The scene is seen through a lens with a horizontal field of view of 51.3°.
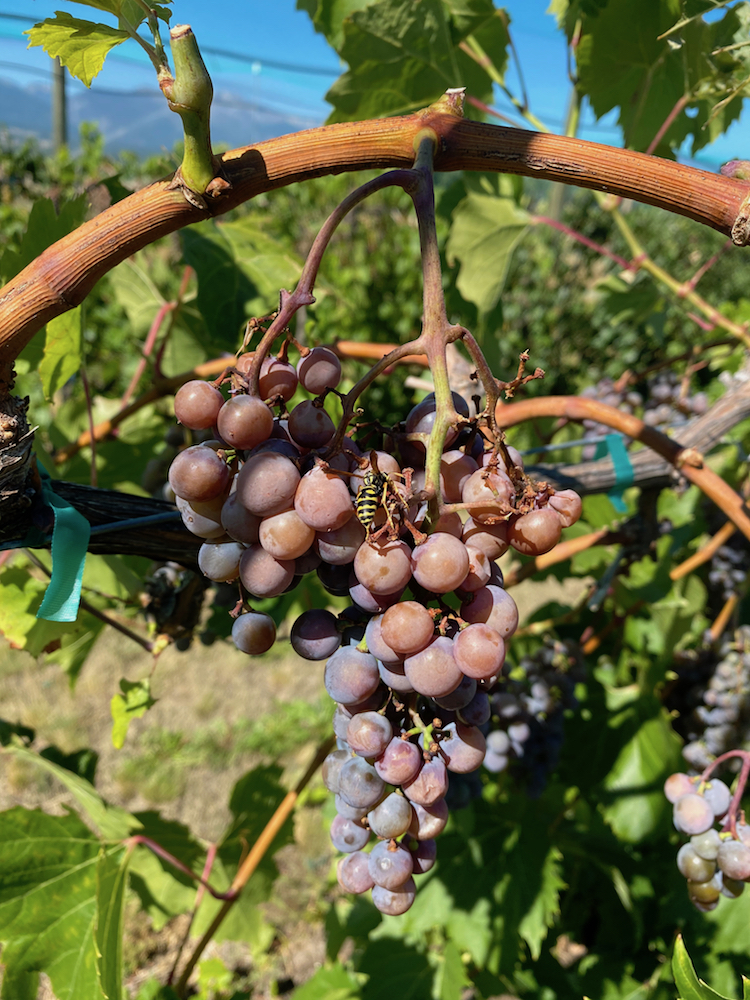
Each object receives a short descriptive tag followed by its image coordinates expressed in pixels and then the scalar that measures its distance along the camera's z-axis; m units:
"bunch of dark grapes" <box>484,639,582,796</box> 0.44
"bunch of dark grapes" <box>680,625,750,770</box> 0.52
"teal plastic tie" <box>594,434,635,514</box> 0.39
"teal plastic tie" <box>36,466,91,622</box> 0.24
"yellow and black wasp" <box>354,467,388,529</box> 0.19
